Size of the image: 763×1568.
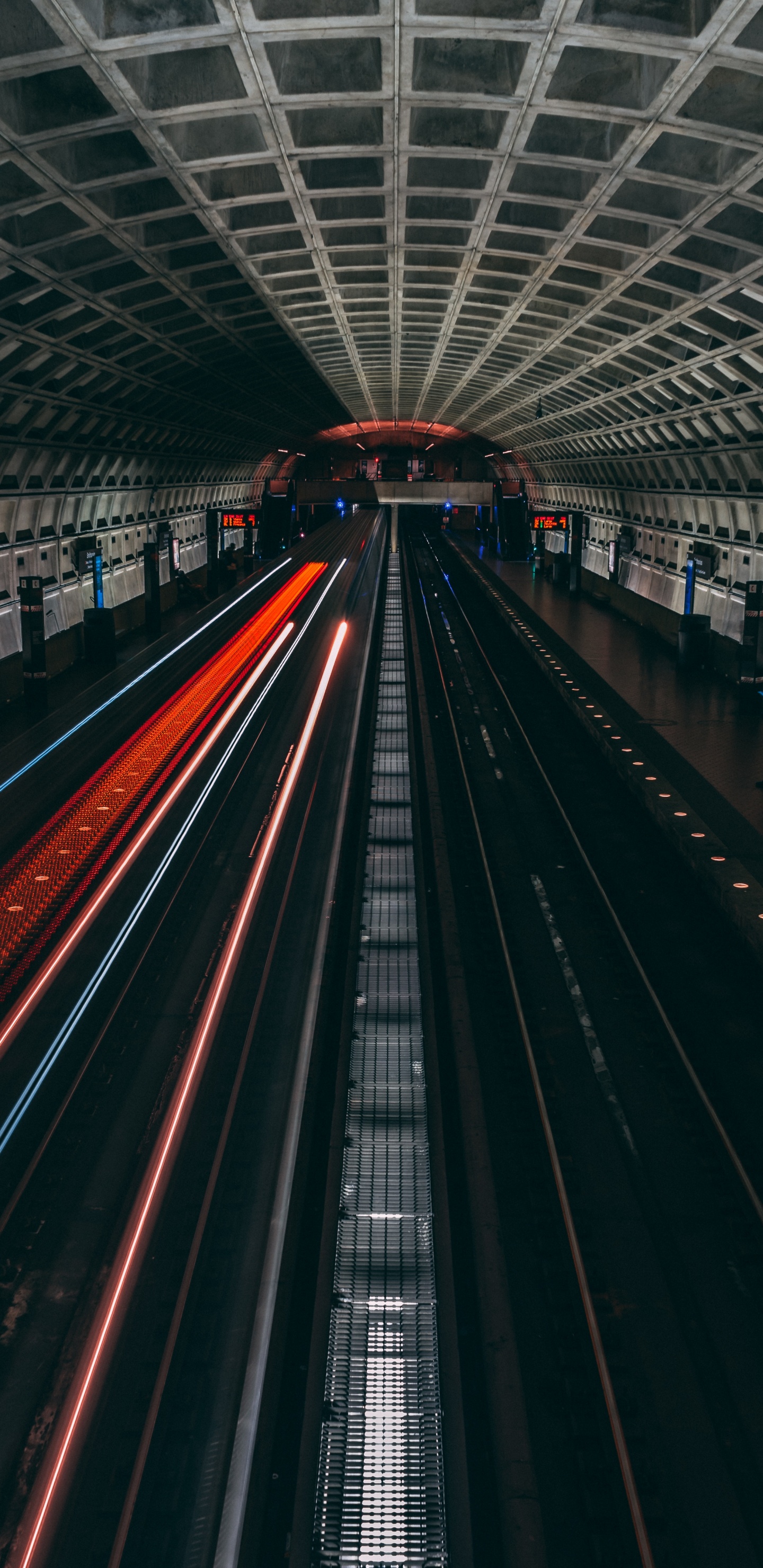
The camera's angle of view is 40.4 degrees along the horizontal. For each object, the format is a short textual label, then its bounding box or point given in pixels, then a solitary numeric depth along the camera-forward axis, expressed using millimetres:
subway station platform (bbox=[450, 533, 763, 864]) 17859
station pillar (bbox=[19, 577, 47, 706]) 24984
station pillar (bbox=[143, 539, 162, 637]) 36344
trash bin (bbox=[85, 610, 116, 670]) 30922
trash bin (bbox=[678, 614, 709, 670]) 29031
